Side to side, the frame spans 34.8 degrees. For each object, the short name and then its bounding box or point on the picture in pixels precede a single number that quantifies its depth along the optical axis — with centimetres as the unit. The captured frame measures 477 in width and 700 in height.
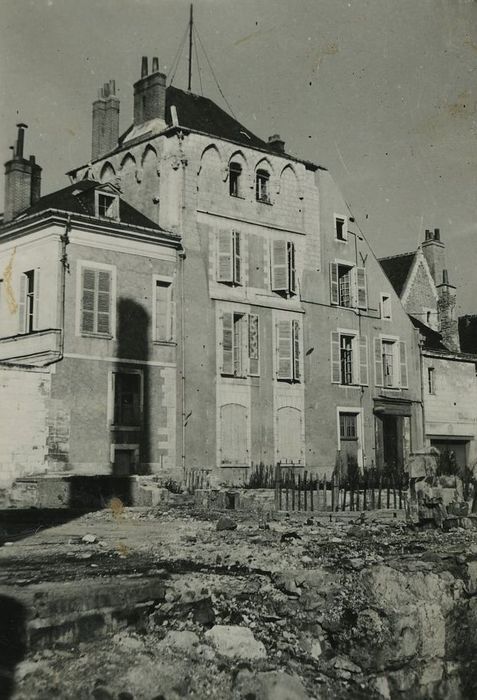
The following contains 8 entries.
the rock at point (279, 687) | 606
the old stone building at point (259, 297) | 2366
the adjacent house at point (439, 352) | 3058
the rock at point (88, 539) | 1122
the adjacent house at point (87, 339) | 1981
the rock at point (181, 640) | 654
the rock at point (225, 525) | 1287
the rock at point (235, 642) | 666
